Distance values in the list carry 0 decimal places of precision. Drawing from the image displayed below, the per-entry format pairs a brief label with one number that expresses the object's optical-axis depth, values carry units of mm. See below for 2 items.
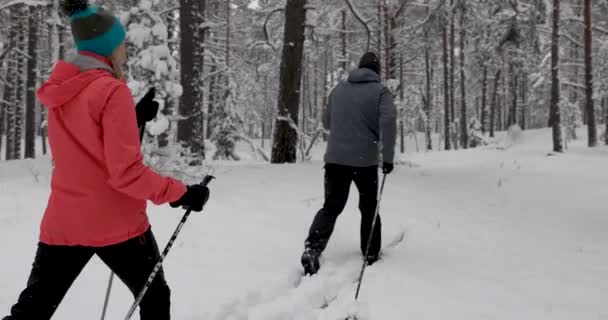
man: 5316
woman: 2324
